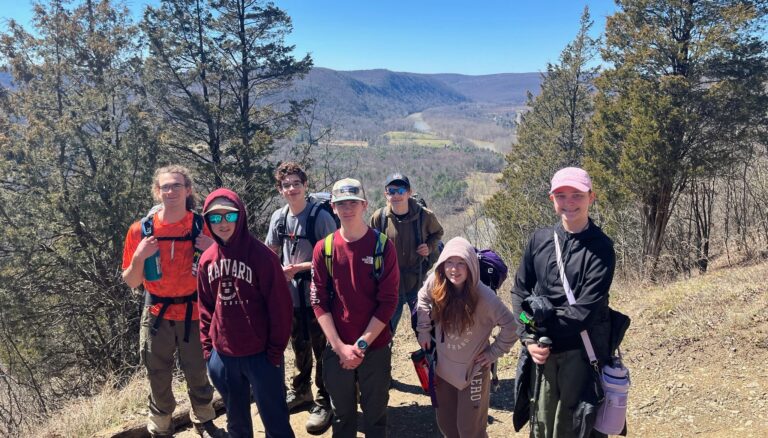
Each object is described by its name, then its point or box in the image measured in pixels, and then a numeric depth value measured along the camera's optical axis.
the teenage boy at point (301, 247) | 3.38
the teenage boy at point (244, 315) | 2.59
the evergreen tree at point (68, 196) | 10.62
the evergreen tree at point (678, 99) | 12.69
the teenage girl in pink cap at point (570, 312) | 2.27
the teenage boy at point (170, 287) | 3.00
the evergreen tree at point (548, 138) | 23.58
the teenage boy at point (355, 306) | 2.68
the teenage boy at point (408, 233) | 3.82
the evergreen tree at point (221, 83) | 16.36
